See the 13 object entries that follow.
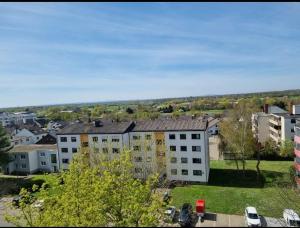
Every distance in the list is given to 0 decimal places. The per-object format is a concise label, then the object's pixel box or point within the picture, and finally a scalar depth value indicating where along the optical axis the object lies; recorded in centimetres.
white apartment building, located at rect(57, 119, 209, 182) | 3072
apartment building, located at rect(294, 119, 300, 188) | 2549
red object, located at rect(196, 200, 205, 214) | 2189
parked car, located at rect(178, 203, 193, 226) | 2016
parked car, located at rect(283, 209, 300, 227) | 1914
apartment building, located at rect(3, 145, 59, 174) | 3816
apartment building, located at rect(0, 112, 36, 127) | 10258
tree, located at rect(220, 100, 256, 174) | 3389
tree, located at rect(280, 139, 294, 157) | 3926
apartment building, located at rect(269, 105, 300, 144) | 4156
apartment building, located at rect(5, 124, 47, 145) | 5030
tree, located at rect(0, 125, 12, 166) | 3374
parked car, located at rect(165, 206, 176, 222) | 2100
